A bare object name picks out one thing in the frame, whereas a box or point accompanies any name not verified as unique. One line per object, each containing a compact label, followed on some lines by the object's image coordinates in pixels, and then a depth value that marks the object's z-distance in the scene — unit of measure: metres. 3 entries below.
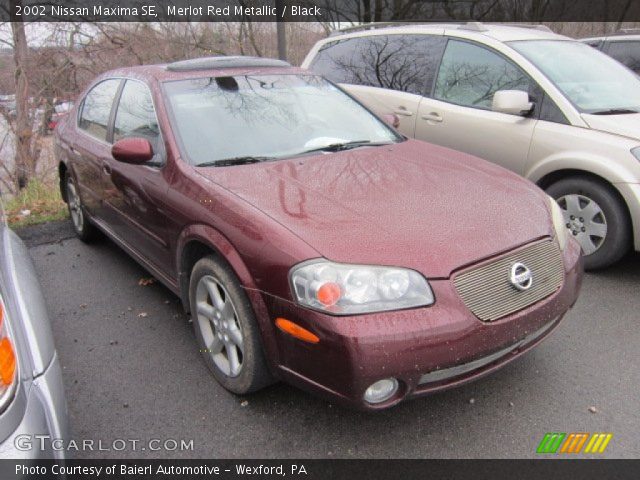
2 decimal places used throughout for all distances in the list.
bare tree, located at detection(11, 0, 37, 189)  12.26
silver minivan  3.58
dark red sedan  1.93
